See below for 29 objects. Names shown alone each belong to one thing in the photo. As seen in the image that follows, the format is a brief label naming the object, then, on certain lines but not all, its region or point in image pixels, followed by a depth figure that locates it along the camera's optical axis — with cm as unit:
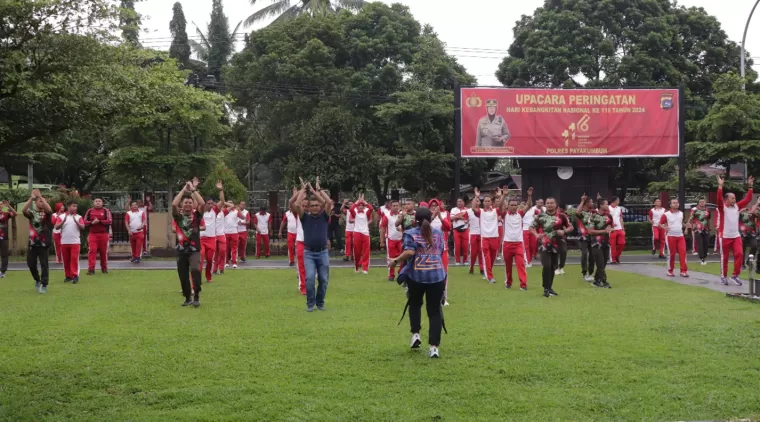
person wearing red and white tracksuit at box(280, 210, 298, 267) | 1991
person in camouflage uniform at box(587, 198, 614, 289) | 1559
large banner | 2589
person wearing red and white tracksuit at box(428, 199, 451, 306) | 1295
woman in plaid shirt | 848
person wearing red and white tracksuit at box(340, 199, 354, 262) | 1964
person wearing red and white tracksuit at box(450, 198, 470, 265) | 1905
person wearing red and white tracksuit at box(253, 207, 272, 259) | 2517
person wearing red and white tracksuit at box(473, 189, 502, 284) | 1572
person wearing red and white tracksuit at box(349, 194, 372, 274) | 1838
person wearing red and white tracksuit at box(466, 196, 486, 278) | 1869
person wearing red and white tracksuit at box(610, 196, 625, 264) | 2061
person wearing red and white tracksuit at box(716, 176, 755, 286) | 1542
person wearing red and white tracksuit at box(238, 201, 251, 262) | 2203
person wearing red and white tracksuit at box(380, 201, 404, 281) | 1769
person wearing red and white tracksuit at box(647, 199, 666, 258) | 2297
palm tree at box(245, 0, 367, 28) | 4134
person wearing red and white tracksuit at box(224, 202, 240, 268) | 2077
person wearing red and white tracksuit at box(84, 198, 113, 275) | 1792
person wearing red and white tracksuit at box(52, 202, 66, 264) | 1776
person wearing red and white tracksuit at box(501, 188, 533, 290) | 1484
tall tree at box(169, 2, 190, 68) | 4538
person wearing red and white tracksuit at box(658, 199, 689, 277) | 1730
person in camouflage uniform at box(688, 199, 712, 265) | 2020
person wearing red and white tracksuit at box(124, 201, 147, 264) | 2145
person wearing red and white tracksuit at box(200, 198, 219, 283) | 1633
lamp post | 2798
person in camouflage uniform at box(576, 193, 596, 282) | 1598
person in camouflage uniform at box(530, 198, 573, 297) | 1404
